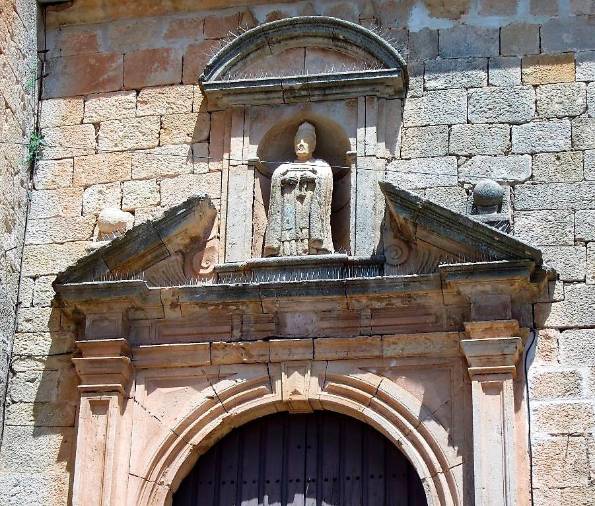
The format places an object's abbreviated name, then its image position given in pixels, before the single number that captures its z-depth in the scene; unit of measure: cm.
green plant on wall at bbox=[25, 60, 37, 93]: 984
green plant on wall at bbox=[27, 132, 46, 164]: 973
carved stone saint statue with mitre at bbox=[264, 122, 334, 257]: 893
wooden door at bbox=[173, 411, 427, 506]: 850
